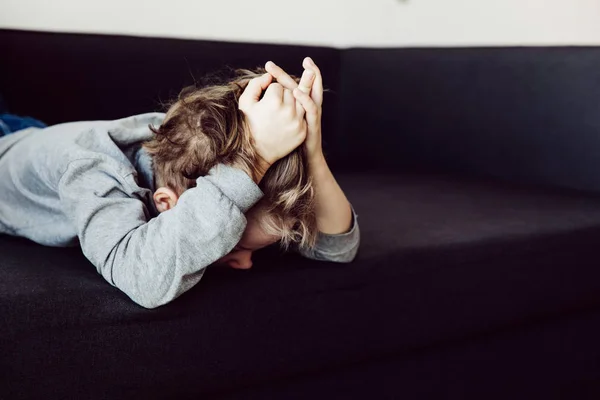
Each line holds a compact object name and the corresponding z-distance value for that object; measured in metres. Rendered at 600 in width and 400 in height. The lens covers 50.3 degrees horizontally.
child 0.75
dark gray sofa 0.76
